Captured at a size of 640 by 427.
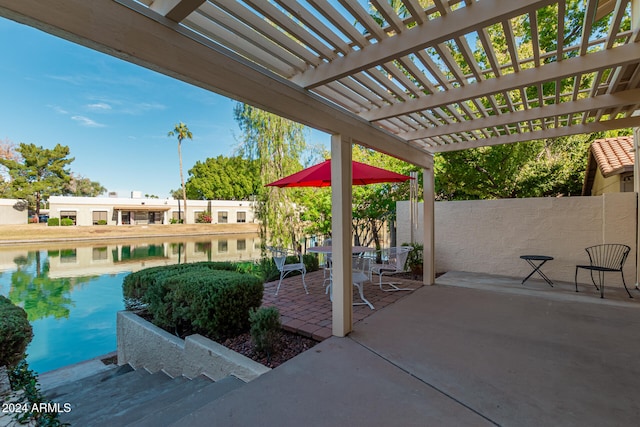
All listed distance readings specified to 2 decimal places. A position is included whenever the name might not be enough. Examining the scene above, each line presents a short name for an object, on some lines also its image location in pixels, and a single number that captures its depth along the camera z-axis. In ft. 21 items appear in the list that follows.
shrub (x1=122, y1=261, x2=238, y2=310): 12.23
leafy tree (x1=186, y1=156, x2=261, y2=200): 114.21
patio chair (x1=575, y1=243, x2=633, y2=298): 16.39
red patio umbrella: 14.35
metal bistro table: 16.76
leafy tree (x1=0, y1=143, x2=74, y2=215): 79.92
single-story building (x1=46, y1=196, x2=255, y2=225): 82.23
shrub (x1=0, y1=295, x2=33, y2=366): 7.27
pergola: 5.10
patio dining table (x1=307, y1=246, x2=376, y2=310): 12.14
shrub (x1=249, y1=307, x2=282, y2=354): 8.51
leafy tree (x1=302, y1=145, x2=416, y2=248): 23.73
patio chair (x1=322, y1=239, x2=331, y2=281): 17.95
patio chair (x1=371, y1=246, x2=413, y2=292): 15.20
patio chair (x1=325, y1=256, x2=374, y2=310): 12.58
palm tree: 103.67
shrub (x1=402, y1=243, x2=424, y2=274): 19.83
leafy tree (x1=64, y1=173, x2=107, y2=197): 120.80
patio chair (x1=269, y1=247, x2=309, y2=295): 15.71
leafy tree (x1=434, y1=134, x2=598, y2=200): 26.32
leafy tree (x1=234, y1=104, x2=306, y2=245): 27.04
